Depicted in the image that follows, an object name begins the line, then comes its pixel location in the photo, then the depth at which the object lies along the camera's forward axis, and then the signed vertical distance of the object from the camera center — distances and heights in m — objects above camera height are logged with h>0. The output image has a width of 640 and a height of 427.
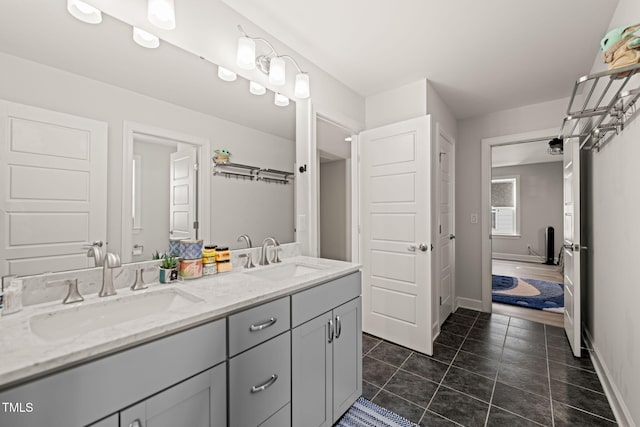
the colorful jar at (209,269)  1.46 -0.29
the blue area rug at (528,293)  3.49 -1.11
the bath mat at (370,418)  1.59 -1.19
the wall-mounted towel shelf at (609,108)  1.15 +0.56
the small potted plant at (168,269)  1.31 -0.26
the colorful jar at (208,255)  1.48 -0.22
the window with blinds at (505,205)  6.83 +0.25
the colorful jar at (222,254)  1.55 -0.22
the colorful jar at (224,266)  1.55 -0.29
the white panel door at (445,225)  2.89 -0.11
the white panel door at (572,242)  2.22 -0.23
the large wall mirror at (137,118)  1.02 +0.46
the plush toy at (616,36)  1.12 +0.75
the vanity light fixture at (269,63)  1.61 +0.95
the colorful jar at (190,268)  1.37 -0.27
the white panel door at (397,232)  2.39 -0.16
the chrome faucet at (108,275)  1.12 -0.24
